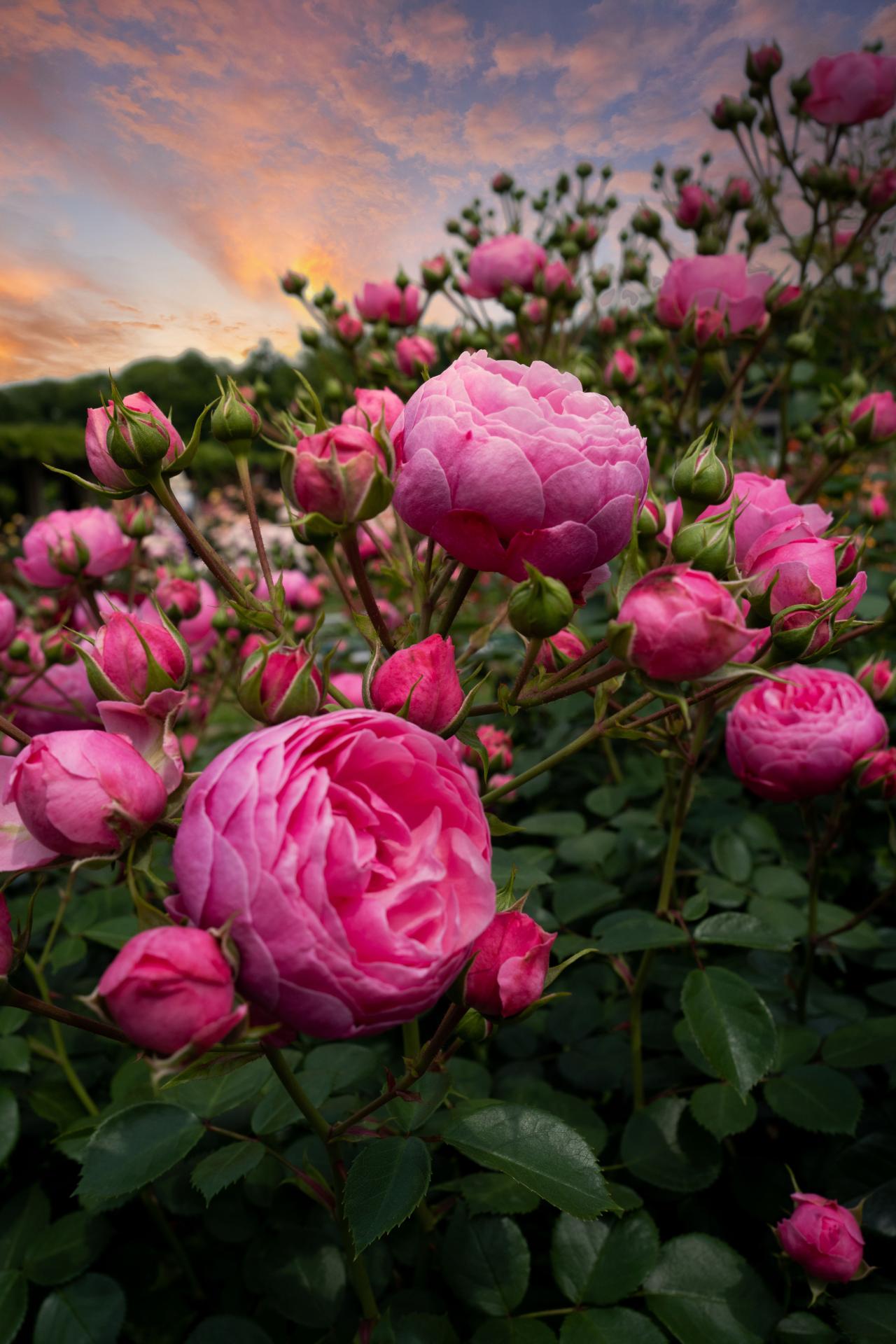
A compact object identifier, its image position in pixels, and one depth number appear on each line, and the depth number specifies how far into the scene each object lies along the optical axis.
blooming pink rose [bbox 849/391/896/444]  0.46
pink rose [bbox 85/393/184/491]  0.22
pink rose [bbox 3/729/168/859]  0.16
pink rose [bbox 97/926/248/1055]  0.13
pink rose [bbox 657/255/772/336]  0.47
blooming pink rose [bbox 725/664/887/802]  0.36
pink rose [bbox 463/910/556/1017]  0.19
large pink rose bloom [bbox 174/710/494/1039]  0.14
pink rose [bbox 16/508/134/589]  0.43
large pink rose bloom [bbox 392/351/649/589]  0.18
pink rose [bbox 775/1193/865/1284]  0.26
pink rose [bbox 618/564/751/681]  0.16
